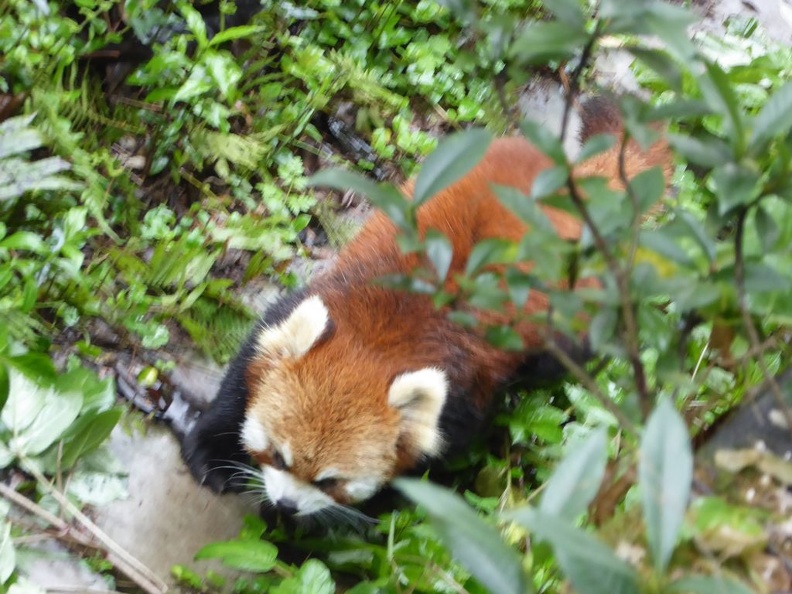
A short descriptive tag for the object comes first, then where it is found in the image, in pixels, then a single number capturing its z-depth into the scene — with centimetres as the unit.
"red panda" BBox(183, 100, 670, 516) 241
